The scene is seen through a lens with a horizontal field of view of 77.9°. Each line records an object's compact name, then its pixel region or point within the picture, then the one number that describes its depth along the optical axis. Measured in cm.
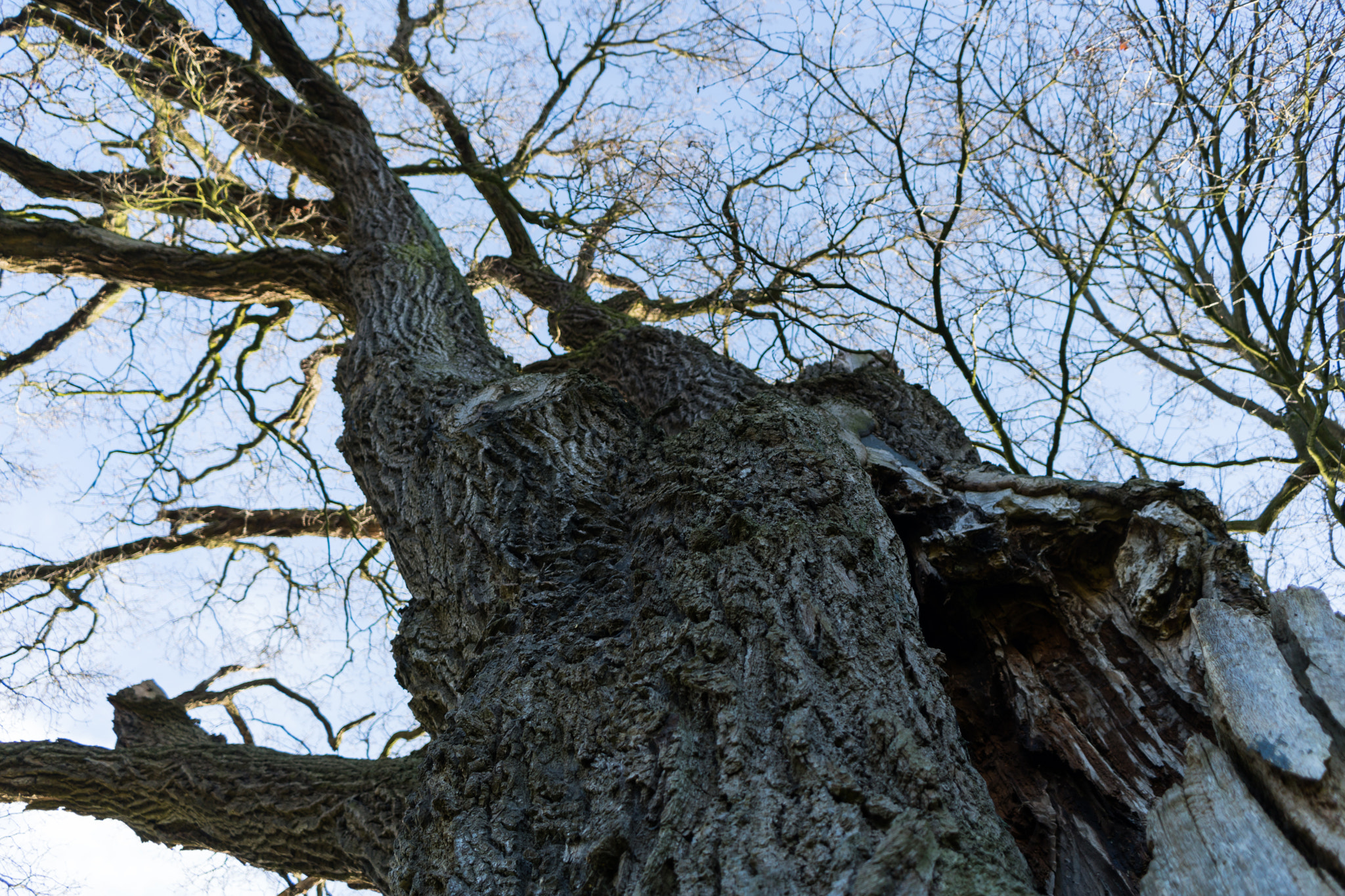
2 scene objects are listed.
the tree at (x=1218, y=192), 312
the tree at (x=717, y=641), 124
